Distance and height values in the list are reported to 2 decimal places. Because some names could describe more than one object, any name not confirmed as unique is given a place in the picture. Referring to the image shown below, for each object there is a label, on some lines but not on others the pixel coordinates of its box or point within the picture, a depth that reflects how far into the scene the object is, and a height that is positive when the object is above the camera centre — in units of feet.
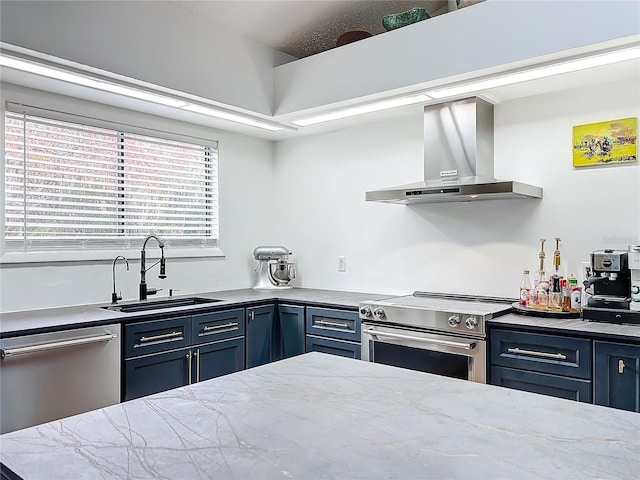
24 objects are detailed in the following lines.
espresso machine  8.14 -0.66
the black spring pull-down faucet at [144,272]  10.77 -0.60
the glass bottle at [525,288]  9.28 -0.89
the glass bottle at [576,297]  8.78 -0.99
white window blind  9.44 +1.22
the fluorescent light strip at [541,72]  7.63 +2.80
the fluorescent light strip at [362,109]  9.99 +2.84
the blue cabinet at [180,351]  8.86 -2.05
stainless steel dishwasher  7.36 -2.02
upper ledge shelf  7.37 +3.28
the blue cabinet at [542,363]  7.51 -1.91
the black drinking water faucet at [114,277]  10.43 -0.69
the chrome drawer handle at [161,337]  9.02 -1.70
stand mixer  13.35 -0.69
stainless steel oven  8.50 -1.66
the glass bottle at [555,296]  8.74 -0.97
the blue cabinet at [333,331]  10.25 -1.86
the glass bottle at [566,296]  8.74 -0.96
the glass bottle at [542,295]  8.87 -0.96
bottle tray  8.50 -1.24
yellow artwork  8.93 +1.78
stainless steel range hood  9.77 +1.75
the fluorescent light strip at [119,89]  8.01 +2.85
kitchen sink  10.23 -1.29
